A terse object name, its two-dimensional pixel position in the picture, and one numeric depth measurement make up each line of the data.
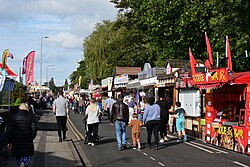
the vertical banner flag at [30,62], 36.50
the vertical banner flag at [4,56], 21.41
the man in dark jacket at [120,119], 14.35
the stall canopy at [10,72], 22.83
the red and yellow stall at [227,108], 13.98
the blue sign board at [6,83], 16.85
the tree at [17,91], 30.86
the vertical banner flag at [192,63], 17.33
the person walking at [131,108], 24.50
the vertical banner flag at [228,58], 14.97
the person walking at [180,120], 17.19
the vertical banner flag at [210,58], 16.14
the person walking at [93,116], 15.26
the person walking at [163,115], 16.83
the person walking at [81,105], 41.22
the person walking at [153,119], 14.74
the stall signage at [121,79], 36.84
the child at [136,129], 14.69
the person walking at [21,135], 8.05
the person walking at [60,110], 16.05
